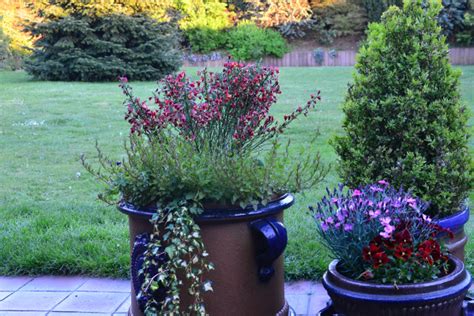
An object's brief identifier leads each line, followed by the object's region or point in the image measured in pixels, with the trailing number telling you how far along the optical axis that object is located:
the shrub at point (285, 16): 33.28
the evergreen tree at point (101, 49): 18.59
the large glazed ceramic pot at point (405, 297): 2.24
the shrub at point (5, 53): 24.55
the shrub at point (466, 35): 29.77
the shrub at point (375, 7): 31.52
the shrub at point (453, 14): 30.24
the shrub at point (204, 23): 32.03
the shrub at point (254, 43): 31.98
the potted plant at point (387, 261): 2.26
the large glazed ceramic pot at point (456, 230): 2.93
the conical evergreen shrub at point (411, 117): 2.99
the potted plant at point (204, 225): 2.35
